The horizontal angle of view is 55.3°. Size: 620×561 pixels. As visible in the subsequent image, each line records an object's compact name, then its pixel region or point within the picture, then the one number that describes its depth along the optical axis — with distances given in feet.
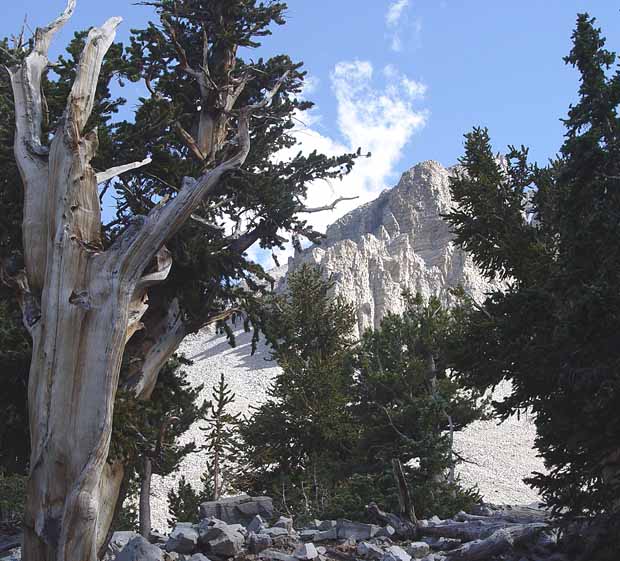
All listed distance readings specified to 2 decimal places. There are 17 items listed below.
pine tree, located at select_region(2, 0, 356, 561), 19.71
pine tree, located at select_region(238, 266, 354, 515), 59.06
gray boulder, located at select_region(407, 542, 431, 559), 27.63
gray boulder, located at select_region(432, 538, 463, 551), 29.04
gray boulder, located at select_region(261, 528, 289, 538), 28.94
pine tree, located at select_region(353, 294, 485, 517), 57.11
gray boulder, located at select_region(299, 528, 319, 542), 31.01
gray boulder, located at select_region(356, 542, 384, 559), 26.86
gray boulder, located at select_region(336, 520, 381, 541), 31.19
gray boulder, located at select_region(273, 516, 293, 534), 31.40
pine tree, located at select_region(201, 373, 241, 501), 55.08
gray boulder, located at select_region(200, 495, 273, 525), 36.96
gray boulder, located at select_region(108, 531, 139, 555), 28.00
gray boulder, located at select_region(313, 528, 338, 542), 31.12
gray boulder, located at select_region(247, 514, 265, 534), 30.14
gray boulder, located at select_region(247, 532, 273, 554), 26.71
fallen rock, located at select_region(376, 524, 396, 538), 31.79
